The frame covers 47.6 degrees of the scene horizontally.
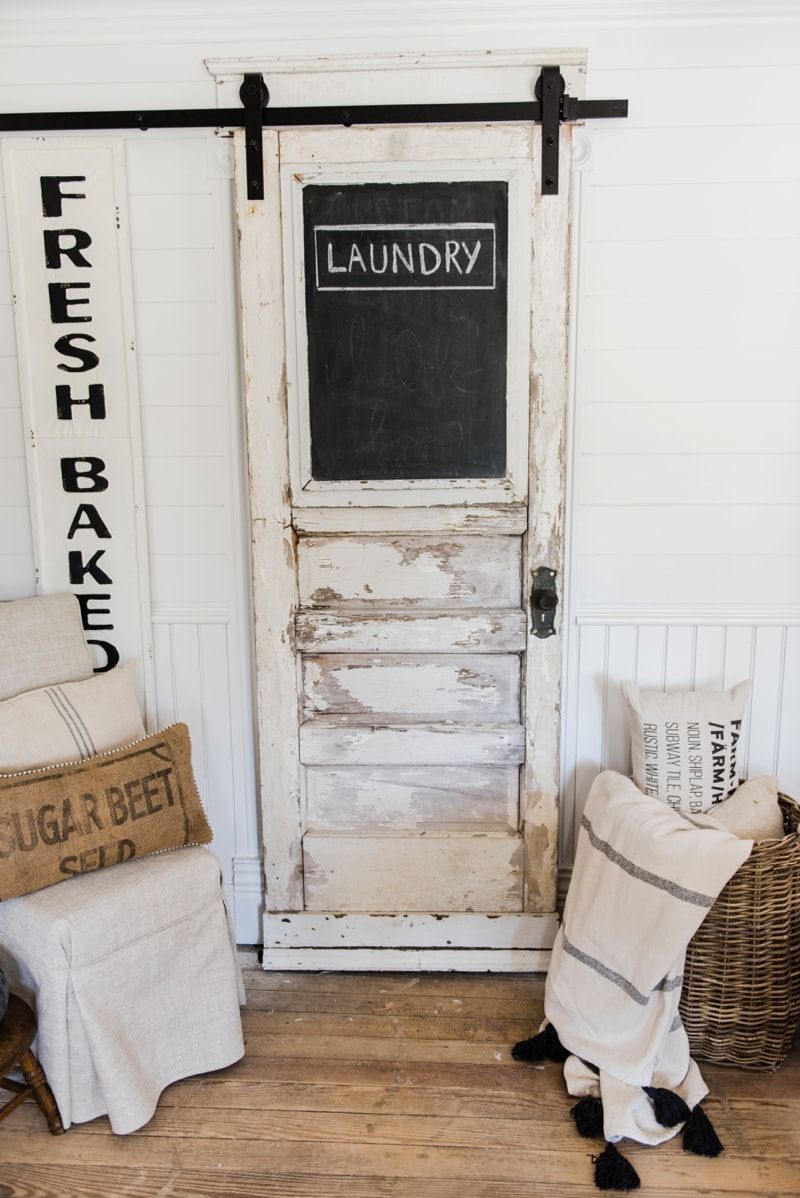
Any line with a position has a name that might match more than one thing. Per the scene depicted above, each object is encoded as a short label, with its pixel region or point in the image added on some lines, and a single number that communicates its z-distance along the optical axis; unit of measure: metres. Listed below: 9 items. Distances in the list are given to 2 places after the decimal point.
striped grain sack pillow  2.06
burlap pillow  1.90
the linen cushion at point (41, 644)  2.24
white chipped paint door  2.25
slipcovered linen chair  1.86
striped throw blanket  1.96
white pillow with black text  2.29
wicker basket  2.05
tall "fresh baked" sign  2.32
